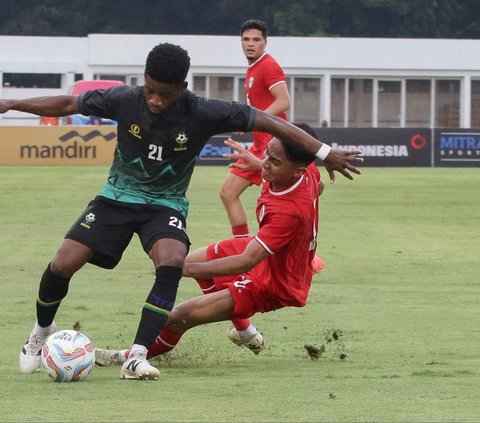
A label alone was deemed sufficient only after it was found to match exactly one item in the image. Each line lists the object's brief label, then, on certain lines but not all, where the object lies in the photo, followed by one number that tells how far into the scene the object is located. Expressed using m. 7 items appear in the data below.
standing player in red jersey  13.98
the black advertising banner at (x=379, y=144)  40.81
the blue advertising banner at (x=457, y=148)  42.22
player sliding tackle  8.62
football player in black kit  8.28
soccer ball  8.05
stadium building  58.41
